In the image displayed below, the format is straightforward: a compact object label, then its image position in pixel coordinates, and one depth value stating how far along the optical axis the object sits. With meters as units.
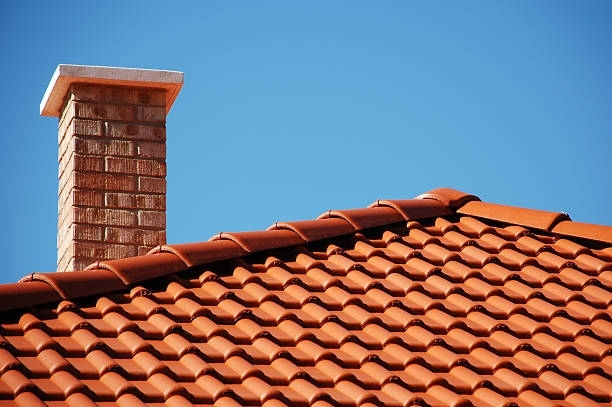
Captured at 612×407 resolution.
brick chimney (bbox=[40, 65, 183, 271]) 18.11
